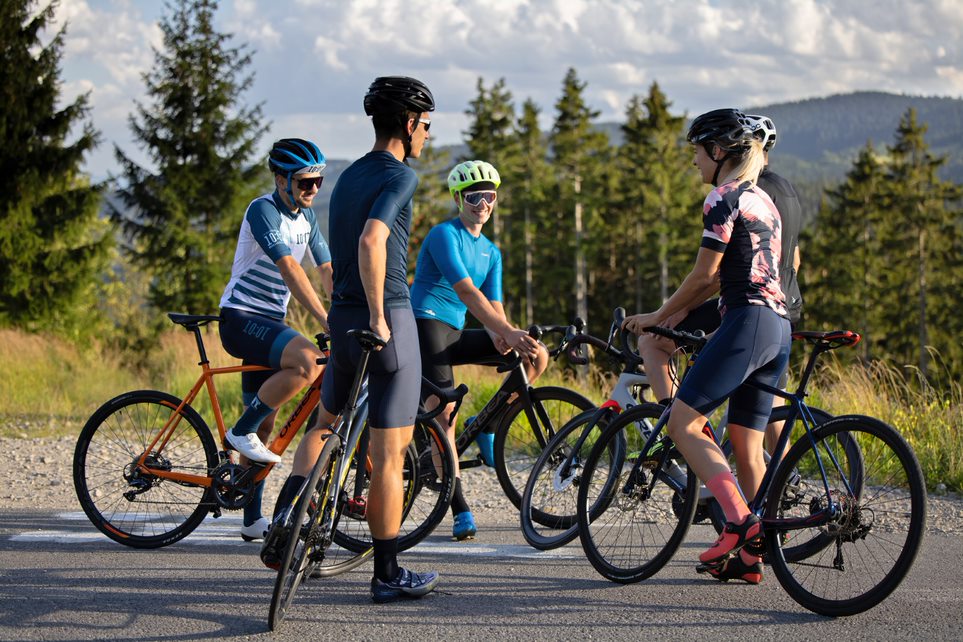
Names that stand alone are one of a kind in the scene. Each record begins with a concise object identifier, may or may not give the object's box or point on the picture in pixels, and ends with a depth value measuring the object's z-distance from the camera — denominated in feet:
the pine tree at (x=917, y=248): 173.37
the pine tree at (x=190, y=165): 114.83
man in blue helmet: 19.17
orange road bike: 19.48
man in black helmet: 15.11
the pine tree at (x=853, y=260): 180.86
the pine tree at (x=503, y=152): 206.08
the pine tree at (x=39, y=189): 92.79
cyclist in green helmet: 20.27
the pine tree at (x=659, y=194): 187.52
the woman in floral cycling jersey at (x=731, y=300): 15.58
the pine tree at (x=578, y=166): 196.44
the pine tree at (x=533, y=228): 204.44
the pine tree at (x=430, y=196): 199.82
